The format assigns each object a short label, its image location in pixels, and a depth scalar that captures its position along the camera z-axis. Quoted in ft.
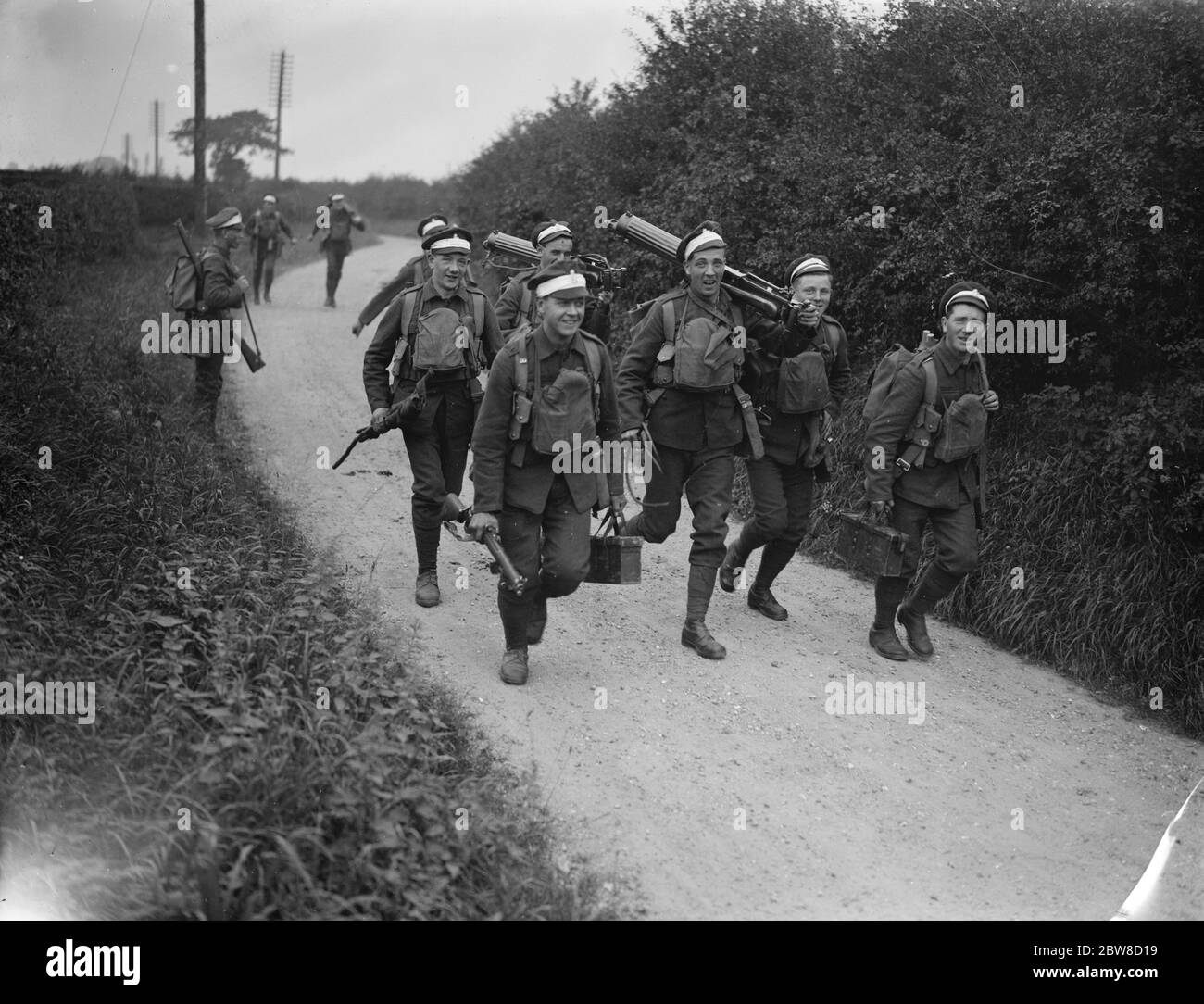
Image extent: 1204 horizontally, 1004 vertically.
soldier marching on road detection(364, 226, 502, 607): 22.16
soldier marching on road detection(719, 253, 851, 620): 21.56
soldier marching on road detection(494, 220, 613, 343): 25.96
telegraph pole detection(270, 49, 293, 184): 122.11
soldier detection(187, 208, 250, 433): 31.01
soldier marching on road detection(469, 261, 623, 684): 18.40
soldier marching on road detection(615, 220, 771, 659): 20.52
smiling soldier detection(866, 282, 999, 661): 20.61
